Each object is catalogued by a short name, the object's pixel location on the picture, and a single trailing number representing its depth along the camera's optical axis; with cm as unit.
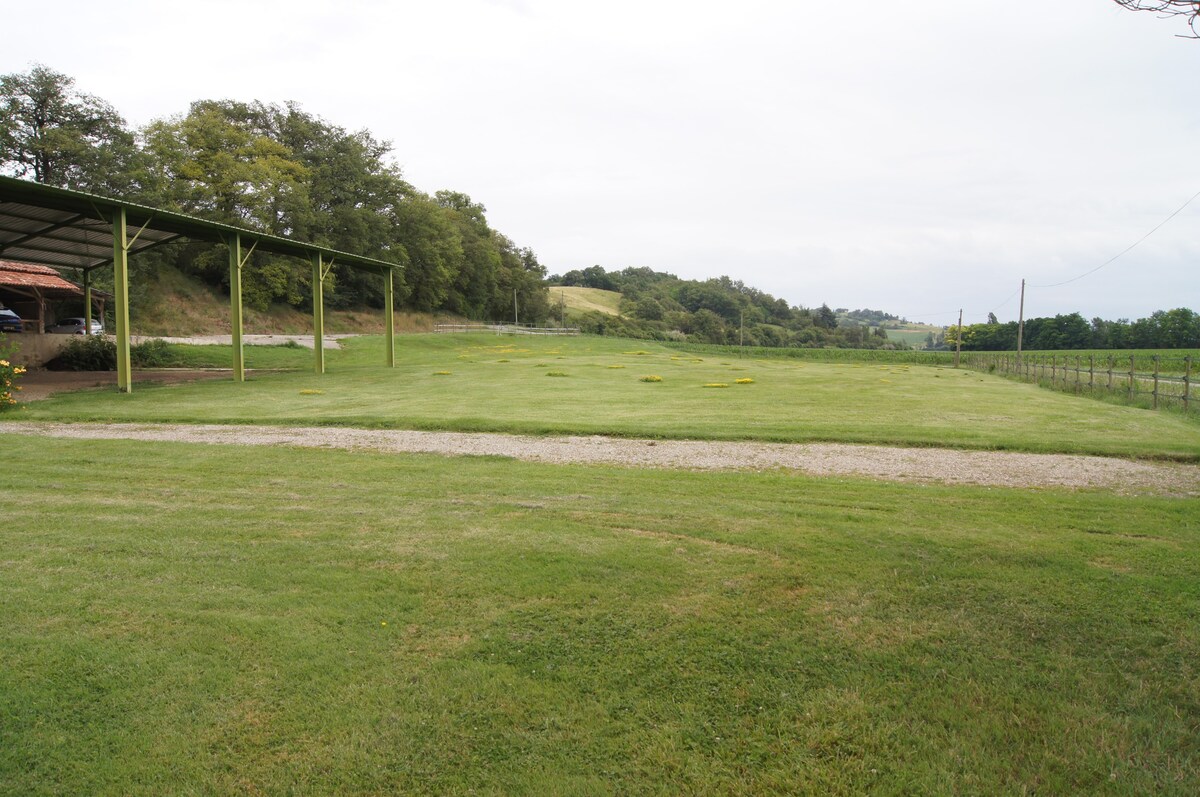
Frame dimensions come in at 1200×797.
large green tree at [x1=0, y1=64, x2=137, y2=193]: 4006
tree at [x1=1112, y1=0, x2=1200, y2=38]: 313
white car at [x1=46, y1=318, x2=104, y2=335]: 3475
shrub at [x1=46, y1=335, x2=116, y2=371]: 2448
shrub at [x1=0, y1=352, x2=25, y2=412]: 1465
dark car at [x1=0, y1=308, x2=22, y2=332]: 2625
